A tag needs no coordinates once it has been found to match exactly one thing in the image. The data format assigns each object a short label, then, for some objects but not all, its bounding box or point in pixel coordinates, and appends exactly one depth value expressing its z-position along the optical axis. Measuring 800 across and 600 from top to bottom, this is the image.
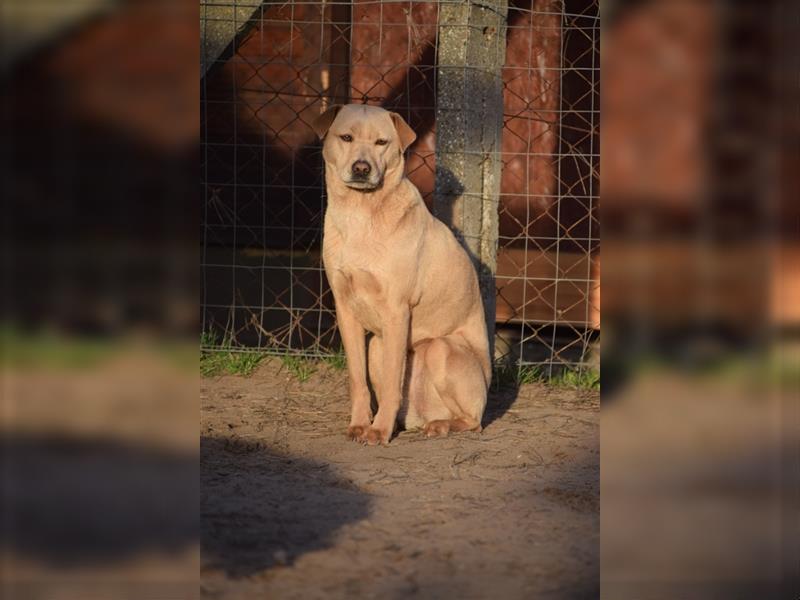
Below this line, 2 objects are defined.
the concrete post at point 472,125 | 10.05
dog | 8.47
